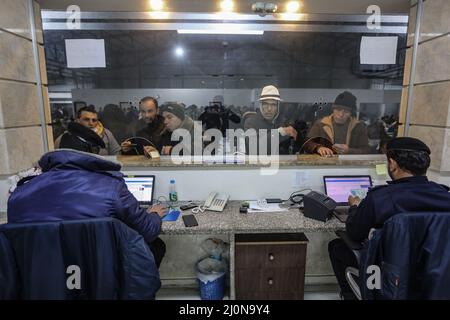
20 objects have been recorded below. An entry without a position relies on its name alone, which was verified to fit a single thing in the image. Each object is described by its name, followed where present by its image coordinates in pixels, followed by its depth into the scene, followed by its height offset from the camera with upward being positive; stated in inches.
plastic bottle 76.4 -21.7
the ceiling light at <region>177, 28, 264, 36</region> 120.2 +41.7
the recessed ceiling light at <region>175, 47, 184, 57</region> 171.8 +44.5
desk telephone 71.2 -23.3
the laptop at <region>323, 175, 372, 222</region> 75.2 -19.5
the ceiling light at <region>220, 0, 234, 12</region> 91.0 +40.2
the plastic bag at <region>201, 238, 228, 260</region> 77.8 -38.4
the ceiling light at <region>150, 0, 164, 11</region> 91.8 +40.8
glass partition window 110.5 +21.0
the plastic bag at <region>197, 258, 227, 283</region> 71.7 -42.9
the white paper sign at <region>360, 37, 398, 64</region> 85.6 +23.3
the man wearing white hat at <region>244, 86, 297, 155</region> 109.0 +1.8
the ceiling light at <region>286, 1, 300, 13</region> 92.2 +40.5
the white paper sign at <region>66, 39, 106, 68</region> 84.6 +21.6
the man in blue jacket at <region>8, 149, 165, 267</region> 42.5 -12.7
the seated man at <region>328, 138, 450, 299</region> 46.5 -13.5
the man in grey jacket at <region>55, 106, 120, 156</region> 99.2 -3.7
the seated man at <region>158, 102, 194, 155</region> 99.0 -1.5
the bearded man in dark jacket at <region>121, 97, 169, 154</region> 105.6 -1.8
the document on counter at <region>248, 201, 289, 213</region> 70.6 -24.4
